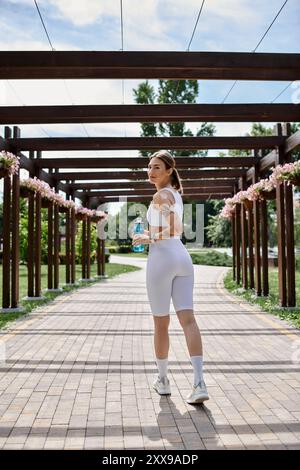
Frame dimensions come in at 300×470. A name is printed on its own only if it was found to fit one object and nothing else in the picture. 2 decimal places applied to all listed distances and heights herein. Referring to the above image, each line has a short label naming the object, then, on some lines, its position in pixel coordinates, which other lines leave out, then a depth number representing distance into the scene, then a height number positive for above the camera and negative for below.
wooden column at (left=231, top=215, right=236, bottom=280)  16.29 -0.10
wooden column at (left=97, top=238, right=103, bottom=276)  20.14 -0.64
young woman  3.62 -0.20
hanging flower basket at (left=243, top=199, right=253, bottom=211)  12.07 +0.97
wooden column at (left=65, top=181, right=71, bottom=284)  15.41 +0.00
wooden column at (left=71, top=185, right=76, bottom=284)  15.61 +0.09
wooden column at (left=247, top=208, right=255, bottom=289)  12.71 -0.17
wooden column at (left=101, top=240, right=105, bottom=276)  20.30 -0.34
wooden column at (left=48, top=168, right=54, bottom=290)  13.07 +0.00
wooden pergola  5.44 +1.96
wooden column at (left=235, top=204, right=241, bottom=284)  15.51 +0.08
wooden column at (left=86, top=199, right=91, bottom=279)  17.89 +0.10
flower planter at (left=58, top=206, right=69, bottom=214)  14.77 +1.13
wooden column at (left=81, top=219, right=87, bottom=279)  18.05 -0.16
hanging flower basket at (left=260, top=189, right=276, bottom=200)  10.38 +1.04
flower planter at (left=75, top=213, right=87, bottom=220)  16.61 +1.00
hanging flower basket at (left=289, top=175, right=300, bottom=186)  7.56 +0.97
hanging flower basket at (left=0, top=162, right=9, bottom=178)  7.43 +1.15
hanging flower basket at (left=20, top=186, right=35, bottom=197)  10.17 +1.15
